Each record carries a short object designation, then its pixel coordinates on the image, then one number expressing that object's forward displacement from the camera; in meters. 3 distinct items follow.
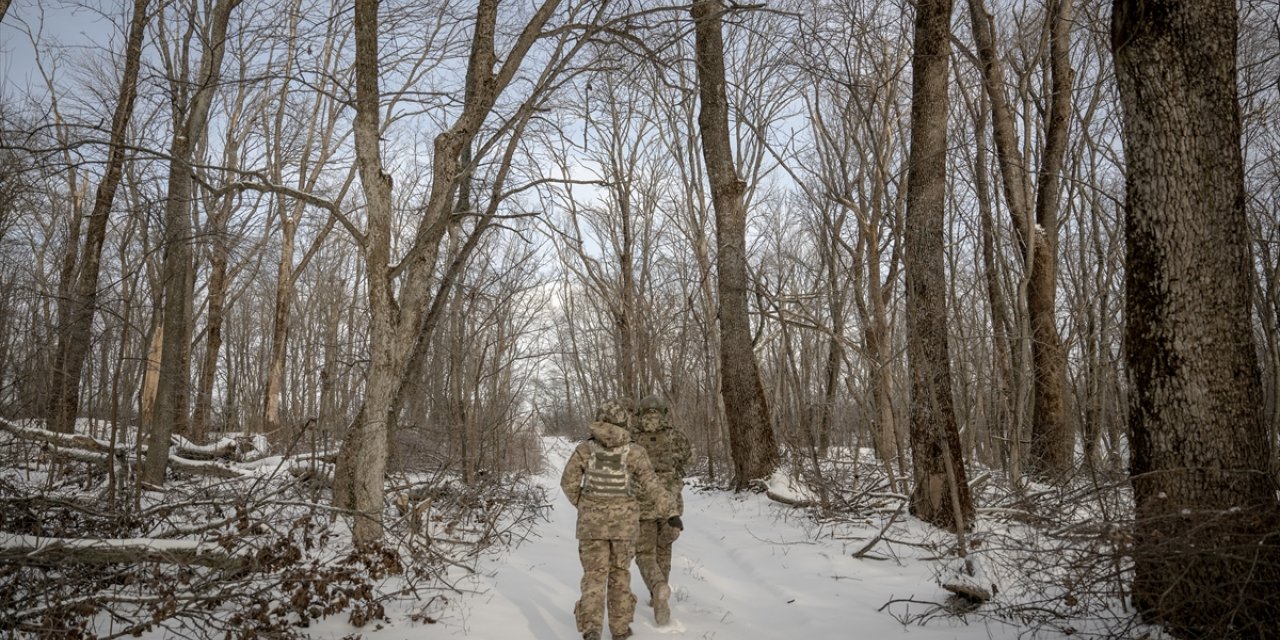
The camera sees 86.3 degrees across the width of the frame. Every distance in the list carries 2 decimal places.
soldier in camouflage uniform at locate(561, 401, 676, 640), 5.04
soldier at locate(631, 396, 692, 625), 5.70
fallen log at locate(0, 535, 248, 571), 3.79
